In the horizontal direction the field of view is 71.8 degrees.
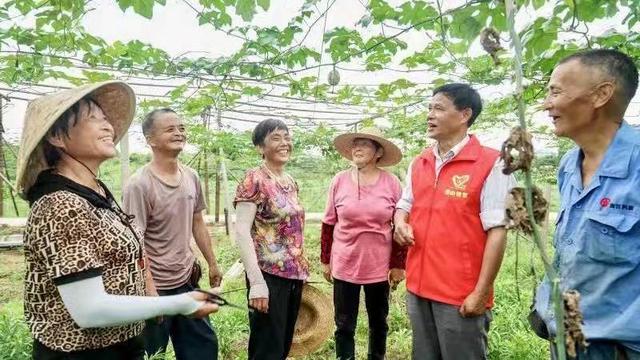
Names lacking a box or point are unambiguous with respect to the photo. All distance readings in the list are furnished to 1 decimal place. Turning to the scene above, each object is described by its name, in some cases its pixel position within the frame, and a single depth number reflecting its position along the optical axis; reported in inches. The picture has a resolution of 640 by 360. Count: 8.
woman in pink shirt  125.9
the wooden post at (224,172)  342.9
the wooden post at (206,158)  363.6
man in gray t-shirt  105.5
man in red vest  87.0
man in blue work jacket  56.2
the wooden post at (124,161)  233.6
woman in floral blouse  106.0
